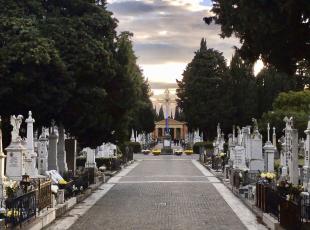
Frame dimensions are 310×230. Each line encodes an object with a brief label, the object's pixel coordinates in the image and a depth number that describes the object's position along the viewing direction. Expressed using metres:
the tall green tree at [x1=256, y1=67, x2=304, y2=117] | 71.19
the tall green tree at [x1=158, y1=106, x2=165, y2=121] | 180.62
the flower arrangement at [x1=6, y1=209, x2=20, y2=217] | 13.31
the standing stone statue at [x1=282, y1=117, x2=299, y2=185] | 24.73
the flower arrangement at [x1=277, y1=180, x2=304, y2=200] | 16.89
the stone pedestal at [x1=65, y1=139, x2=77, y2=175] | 31.18
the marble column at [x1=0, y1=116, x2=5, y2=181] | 17.70
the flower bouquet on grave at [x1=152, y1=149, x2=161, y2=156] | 75.81
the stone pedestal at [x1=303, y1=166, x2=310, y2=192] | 19.19
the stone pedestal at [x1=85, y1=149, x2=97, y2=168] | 37.91
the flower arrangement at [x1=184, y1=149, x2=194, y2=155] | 75.11
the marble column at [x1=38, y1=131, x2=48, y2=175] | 26.92
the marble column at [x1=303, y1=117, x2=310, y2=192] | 20.54
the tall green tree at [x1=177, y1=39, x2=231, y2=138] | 72.62
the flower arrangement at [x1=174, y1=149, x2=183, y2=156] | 74.12
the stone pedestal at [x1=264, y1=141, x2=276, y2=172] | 30.73
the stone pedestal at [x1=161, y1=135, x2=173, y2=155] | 78.75
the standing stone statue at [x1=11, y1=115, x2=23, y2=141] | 21.53
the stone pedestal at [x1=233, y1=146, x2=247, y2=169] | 33.55
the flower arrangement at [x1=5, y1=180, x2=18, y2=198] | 17.00
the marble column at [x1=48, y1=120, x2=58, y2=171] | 27.34
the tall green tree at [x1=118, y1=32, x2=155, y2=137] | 28.69
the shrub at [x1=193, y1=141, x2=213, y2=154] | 68.72
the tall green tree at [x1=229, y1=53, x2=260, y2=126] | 70.88
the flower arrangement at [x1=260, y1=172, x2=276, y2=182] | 20.09
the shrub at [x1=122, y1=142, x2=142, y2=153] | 80.75
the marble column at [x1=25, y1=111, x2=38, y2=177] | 23.61
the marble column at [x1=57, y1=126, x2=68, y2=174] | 29.00
